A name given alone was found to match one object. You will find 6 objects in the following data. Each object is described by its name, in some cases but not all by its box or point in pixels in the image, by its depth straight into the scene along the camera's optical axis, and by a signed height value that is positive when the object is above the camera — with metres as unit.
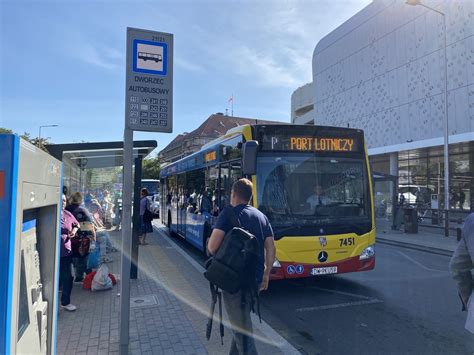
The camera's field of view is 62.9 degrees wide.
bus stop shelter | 6.50 +0.76
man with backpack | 3.54 -0.50
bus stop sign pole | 3.92 +0.98
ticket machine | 1.57 -0.26
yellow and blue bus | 6.28 +0.10
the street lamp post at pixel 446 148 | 16.90 +2.35
